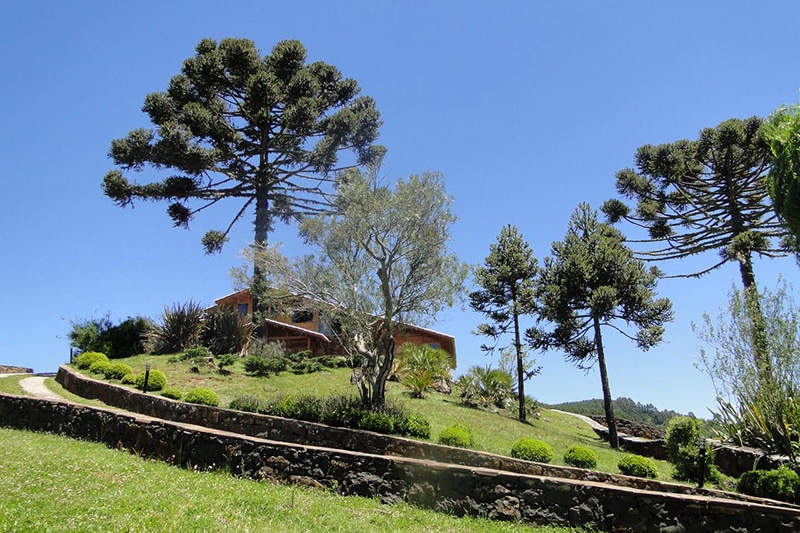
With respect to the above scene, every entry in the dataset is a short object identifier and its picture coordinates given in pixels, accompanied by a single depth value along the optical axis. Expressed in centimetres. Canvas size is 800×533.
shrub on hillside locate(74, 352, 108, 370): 2116
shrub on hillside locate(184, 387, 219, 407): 1530
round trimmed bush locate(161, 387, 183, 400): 1641
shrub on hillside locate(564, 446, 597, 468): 1258
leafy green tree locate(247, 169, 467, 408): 1636
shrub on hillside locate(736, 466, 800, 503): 962
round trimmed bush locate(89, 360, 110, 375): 1986
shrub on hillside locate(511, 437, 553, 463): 1187
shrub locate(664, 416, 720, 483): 1238
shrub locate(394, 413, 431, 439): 1348
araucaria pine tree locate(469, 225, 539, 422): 2581
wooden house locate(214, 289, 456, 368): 3044
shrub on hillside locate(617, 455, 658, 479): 1174
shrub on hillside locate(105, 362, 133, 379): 1920
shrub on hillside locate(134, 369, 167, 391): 1730
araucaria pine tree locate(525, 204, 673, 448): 2314
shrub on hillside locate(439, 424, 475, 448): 1283
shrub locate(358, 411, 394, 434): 1322
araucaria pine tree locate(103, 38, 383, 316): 2755
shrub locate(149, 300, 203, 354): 2477
